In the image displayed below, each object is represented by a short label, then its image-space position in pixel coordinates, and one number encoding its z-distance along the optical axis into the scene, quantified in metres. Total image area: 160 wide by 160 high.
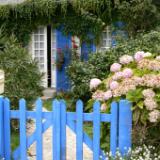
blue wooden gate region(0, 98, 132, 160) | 5.03
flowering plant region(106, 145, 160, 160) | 4.84
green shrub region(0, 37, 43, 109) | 8.22
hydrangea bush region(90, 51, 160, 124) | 4.78
